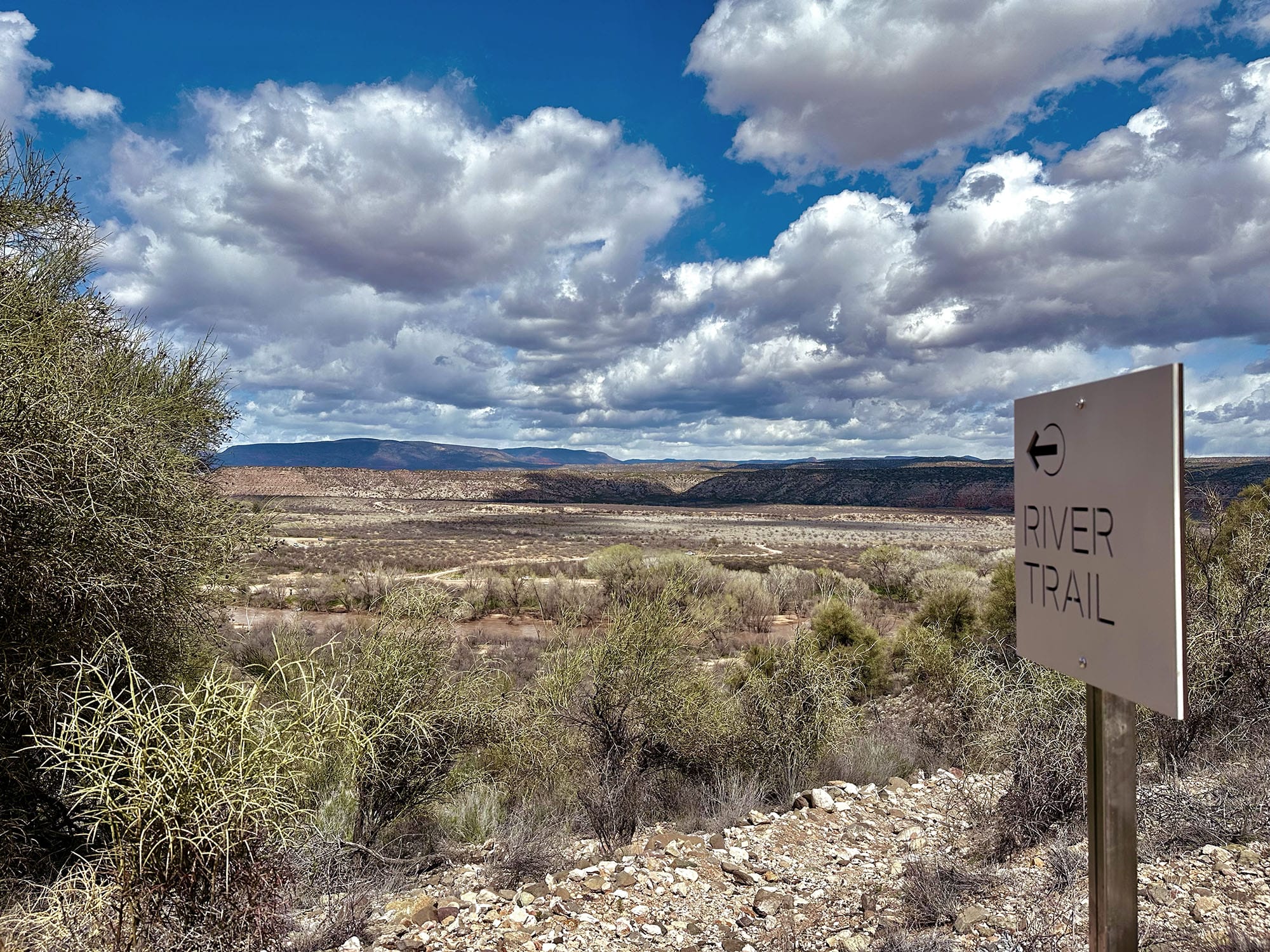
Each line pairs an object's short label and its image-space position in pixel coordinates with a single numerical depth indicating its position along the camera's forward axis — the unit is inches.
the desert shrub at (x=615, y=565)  916.6
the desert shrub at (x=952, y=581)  805.9
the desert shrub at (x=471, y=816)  290.0
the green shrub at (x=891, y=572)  1148.5
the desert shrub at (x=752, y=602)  927.0
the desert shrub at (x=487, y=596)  1030.4
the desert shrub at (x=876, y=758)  349.1
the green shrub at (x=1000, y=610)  590.9
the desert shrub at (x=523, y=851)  242.8
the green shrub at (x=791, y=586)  1062.4
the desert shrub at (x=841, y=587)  1009.0
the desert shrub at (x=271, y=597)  1009.5
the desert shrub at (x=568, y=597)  908.0
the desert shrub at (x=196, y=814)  144.9
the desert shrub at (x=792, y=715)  362.0
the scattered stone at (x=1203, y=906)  164.1
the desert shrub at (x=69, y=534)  189.6
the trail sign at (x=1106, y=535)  85.1
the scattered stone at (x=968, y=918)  177.2
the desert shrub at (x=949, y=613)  681.6
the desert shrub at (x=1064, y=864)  189.6
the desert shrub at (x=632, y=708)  338.3
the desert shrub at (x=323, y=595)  1018.1
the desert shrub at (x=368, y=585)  978.1
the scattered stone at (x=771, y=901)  204.1
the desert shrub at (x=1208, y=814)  199.9
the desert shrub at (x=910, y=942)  163.3
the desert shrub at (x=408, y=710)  271.9
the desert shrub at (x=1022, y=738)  227.8
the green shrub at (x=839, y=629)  647.1
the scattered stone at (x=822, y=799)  295.7
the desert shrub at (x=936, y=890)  185.8
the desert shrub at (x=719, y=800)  297.0
